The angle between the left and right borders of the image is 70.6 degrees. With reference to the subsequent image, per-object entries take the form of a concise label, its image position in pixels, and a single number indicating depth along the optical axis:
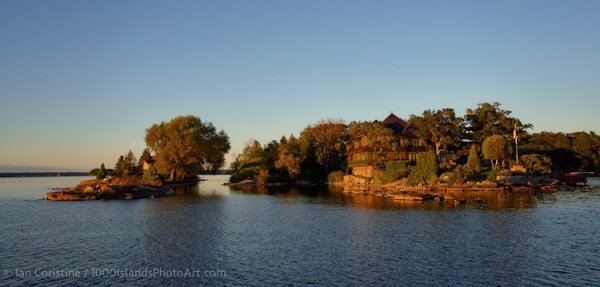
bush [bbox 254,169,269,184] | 124.06
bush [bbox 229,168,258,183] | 128.25
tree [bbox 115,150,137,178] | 109.95
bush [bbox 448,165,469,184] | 83.50
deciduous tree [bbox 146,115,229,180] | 108.94
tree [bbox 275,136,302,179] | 120.44
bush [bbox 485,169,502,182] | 83.94
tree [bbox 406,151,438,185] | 87.19
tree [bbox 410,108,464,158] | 96.56
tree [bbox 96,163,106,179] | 111.46
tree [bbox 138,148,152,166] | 128.98
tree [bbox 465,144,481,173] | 88.38
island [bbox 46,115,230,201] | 89.81
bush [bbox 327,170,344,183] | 116.25
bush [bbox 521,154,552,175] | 87.56
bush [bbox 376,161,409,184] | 93.62
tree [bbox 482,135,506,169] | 88.62
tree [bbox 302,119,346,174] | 125.38
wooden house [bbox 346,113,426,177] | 104.65
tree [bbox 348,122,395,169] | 101.50
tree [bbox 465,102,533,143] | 102.19
